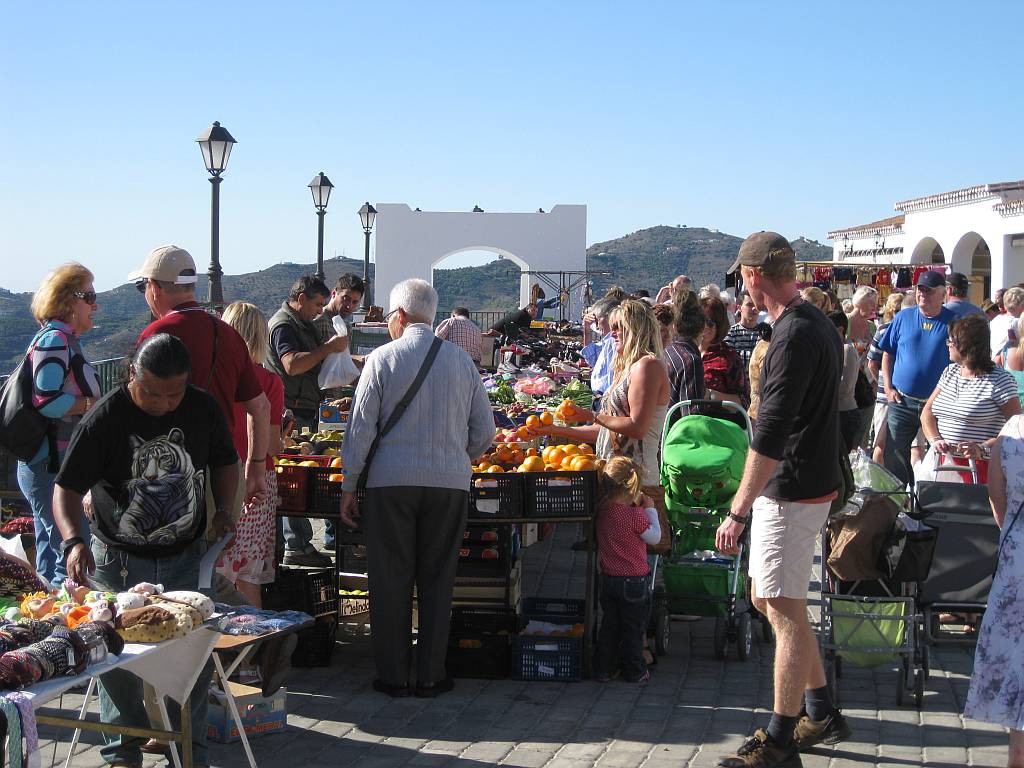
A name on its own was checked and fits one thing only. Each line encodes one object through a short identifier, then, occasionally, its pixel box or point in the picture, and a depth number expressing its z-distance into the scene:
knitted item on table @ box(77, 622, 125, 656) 3.51
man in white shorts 4.42
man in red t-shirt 5.10
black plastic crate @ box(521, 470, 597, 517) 5.96
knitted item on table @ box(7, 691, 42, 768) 3.06
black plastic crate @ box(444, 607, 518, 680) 5.94
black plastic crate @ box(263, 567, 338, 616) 6.12
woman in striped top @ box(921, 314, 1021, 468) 6.87
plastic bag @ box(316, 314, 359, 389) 8.09
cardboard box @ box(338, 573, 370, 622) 6.69
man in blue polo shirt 8.88
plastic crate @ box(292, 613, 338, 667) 6.05
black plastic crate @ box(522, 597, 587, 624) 6.04
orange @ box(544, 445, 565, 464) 6.57
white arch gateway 40.25
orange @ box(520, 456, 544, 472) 6.37
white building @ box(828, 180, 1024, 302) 31.53
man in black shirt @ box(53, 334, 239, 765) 4.19
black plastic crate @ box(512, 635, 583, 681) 5.87
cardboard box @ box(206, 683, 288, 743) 4.93
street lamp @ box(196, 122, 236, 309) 14.16
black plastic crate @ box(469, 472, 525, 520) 5.94
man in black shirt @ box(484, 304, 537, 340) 18.36
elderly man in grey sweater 5.46
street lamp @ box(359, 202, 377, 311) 28.23
